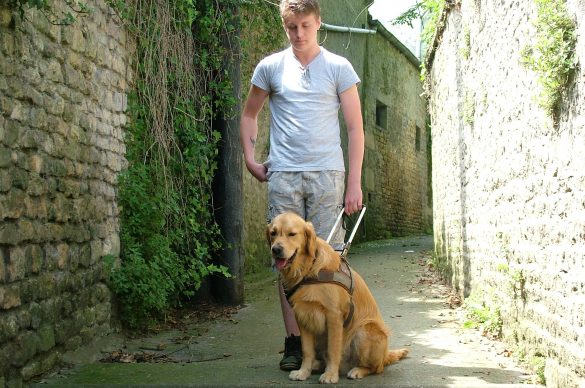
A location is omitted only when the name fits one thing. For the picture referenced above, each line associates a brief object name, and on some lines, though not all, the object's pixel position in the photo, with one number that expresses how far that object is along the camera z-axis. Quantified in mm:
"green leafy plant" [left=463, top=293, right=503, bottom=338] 5488
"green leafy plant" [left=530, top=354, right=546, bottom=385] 3982
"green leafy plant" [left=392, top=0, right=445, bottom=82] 8702
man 4043
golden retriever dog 3707
